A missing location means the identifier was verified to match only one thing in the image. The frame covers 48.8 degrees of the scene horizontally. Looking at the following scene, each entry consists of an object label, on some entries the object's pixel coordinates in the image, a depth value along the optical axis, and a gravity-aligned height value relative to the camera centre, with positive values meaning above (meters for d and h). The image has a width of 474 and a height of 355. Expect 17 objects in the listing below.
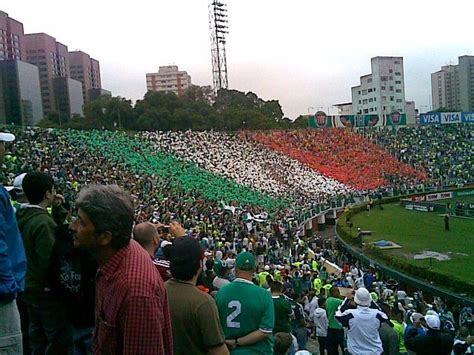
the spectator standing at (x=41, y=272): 3.85 -0.87
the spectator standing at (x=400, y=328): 7.05 -2.79
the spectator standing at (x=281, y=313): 5.85 -1.96
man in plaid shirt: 2.24 -0.59
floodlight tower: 65.12 +13.99
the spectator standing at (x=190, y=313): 3.01 -0.98
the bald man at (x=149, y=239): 3.78 -0.66
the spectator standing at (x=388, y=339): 6.52 -2.58
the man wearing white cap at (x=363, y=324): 5.98 -2.20
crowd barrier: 16.70 -5.65
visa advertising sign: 62.03 +1.13
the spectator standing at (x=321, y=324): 8.20 -2.97
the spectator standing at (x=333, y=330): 7.86 -2.99
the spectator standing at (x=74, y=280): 3.66 -0.89
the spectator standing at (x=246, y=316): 3.80 -1.28
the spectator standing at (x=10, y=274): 2.90 -0.68
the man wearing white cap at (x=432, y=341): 5.12 -2.10
